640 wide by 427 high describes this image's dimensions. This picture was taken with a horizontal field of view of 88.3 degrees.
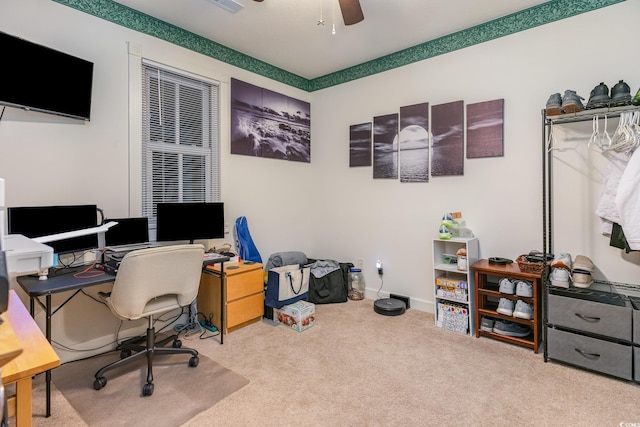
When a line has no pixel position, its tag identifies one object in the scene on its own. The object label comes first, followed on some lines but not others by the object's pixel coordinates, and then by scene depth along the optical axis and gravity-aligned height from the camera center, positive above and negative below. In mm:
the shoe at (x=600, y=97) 2229 +791
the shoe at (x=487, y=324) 2801 -944
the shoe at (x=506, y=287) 2658 -594
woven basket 2553 -416
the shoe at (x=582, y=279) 2389 -484
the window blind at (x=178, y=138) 2945 +727
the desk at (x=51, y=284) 1839 -409
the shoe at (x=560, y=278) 2398 -472
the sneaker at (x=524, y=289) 2577 -595
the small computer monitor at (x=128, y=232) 2516 -140
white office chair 2006 -472
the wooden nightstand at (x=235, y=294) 2934 -746
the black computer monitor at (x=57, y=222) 2035 -48
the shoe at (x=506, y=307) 2654 -758
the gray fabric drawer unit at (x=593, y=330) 2107 -791
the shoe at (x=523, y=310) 2566 -762
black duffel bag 3717 -803
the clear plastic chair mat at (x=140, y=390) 1870 -1125
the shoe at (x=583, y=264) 2406 -376
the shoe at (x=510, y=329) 2691 -955
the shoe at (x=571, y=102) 2314 +786
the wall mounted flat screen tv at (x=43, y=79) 2080 +925
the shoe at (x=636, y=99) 2113 +734
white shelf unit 2912 -688
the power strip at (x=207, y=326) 2994 -1035
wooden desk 880 -414
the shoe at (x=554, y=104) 2408 +801
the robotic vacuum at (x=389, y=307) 3342 -957
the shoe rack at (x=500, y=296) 2541 -687
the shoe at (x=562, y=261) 2447 -365
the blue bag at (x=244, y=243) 3486 -308
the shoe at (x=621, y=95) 2172 +786
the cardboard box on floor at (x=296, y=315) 3008 -951
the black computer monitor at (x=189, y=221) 2830 -64
